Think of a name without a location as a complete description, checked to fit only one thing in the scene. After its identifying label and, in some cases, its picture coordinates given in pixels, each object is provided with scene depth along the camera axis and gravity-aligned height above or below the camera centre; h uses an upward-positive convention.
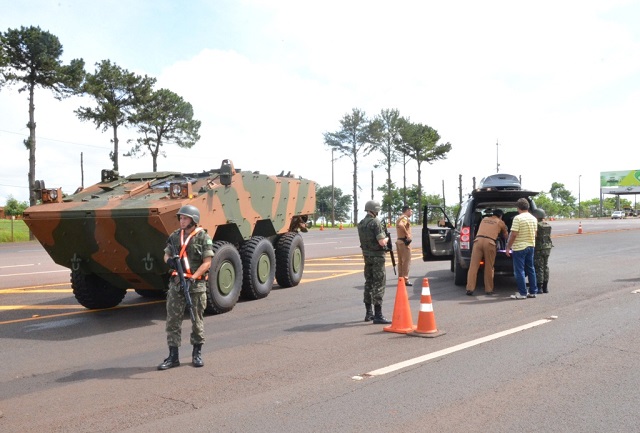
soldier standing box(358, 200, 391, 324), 8.00 -0.55
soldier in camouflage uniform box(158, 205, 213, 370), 5.96 -0.56
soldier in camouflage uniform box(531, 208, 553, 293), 10.69 -0.59
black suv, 11.12 -0.19
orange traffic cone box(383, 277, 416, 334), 7.39 -1.20
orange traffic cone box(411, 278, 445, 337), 7.20 -1.21
